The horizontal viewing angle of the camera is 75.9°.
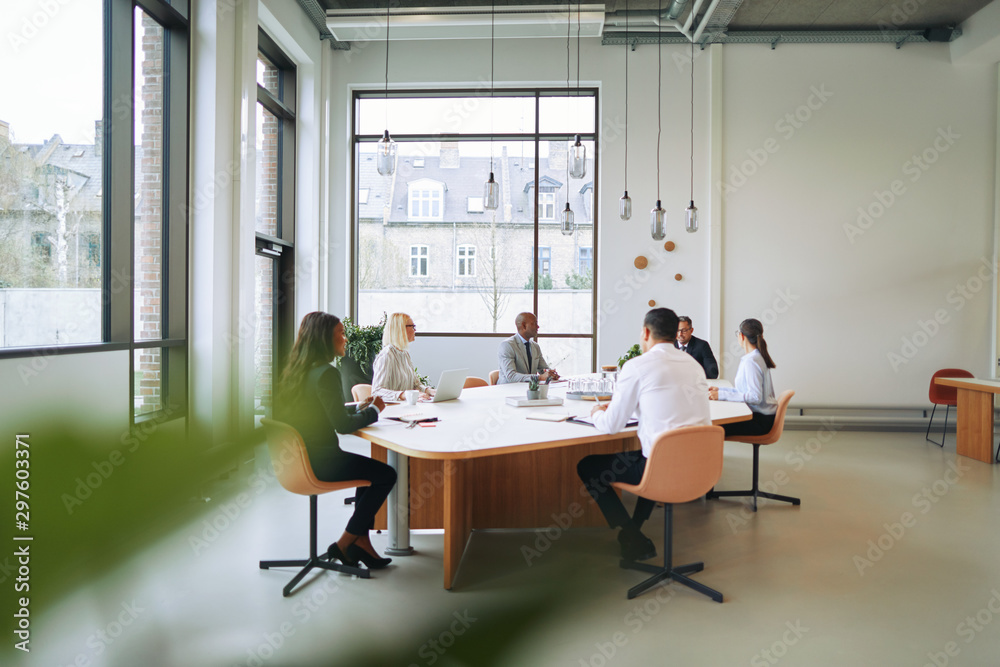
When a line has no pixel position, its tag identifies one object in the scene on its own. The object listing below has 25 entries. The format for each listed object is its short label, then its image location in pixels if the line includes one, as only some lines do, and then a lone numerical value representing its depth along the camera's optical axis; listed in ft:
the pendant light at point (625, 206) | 17.76
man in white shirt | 10.30
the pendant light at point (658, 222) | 17.03
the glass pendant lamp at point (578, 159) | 13.80
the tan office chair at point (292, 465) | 9.83
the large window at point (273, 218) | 21.57
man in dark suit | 19.56
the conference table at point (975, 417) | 19.45
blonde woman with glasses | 15.10
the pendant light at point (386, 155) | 13.61
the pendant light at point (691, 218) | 18.12
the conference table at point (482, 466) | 10.12
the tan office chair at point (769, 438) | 14.71
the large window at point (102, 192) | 10.88
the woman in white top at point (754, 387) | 14.38
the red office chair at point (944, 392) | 21.98
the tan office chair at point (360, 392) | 14.34
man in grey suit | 17.88
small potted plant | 13.80
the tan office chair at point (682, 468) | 9.79
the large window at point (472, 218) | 25.34
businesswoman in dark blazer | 10.32
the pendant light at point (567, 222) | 19.44
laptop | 14.23
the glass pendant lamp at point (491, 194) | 14.44
